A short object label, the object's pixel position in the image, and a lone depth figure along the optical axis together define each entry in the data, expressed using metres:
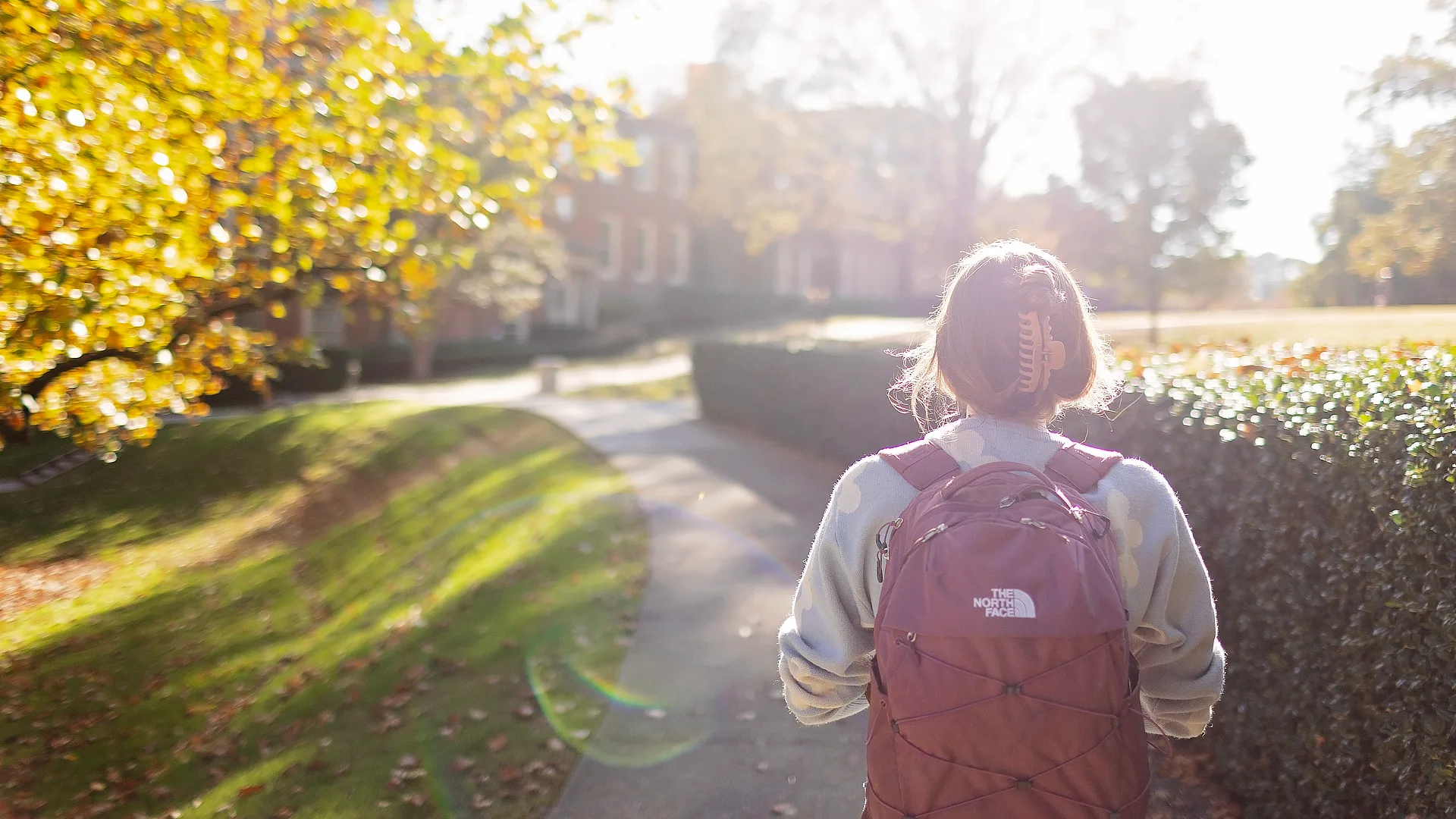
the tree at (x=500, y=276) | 26.42
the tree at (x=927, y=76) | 22.28
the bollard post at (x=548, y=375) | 22.59
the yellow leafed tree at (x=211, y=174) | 4.71
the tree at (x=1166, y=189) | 29.61
